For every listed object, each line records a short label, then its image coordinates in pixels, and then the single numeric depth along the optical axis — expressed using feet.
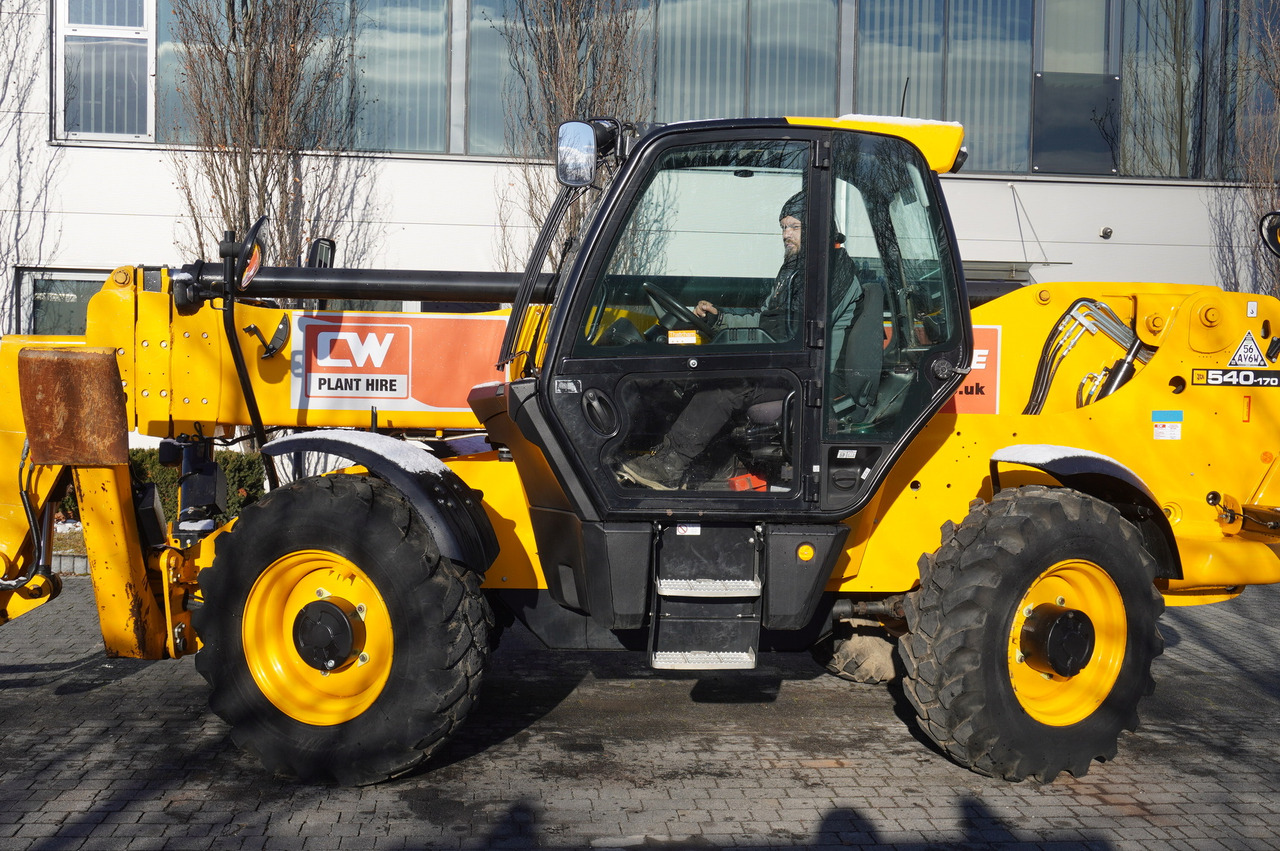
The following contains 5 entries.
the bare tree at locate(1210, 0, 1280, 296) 43.55
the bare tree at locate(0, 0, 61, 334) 39.22
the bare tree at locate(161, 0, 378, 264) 38.11
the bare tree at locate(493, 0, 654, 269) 40.50
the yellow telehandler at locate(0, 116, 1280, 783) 14.39
